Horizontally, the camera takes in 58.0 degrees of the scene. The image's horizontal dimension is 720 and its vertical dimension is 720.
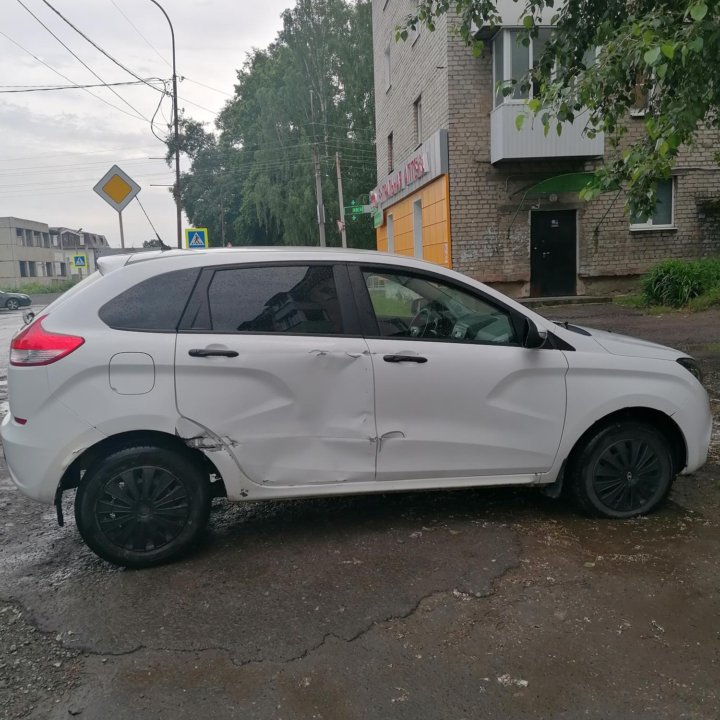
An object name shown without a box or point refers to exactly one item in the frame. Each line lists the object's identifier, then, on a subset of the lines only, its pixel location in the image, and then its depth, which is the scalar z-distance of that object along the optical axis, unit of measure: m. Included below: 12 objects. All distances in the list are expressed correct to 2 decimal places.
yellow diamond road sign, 11.71
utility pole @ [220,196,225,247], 51.03
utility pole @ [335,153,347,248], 32.13
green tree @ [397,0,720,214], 4.32
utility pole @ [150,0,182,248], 22.77
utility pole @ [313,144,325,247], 28.23
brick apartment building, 15.56
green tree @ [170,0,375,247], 35.59
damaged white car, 3.30
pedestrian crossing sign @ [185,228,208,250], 18.50
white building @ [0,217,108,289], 60.53
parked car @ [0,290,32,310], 34.94
